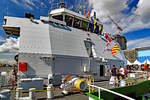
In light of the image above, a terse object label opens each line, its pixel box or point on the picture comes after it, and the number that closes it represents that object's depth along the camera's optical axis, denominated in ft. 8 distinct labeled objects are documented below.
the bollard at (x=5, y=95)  12.93
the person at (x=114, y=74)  29.15
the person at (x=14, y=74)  32.03
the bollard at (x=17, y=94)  19.42
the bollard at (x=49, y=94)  20.37
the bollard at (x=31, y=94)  17.84
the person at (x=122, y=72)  33.12
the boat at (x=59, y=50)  28.38
